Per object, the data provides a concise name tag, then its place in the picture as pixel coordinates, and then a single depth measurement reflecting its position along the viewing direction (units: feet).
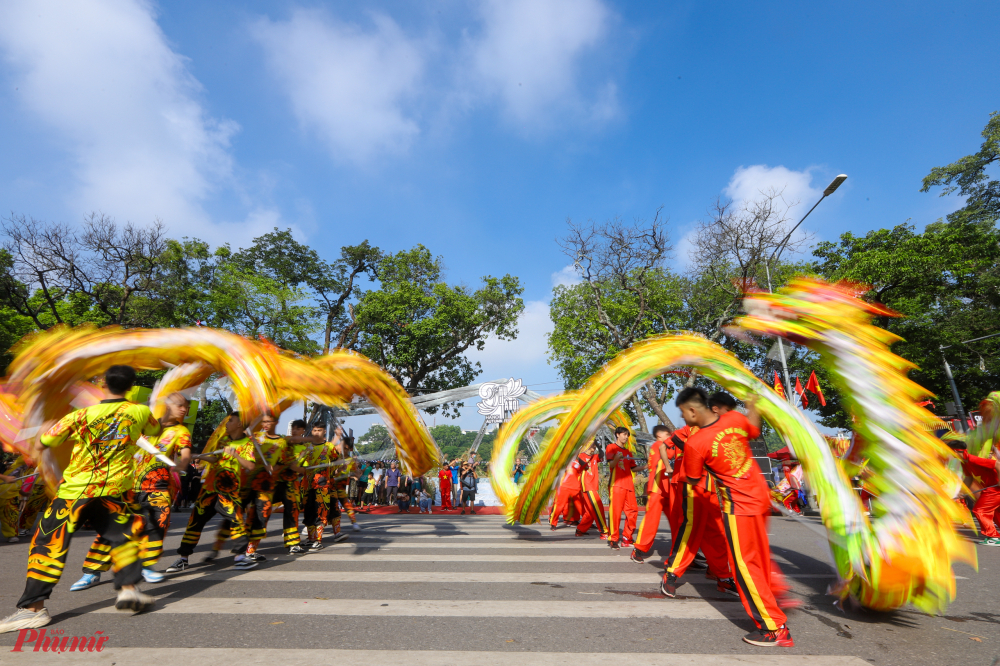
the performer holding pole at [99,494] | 10.89
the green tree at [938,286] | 66.80
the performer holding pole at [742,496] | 10.24
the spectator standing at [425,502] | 48.21
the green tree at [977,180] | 83.71
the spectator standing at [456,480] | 53.67
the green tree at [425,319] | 86.84
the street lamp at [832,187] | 41.98
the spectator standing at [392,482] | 53.02
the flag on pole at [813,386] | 36.81
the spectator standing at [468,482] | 49.24
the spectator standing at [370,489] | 51.31
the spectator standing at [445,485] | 50.48
